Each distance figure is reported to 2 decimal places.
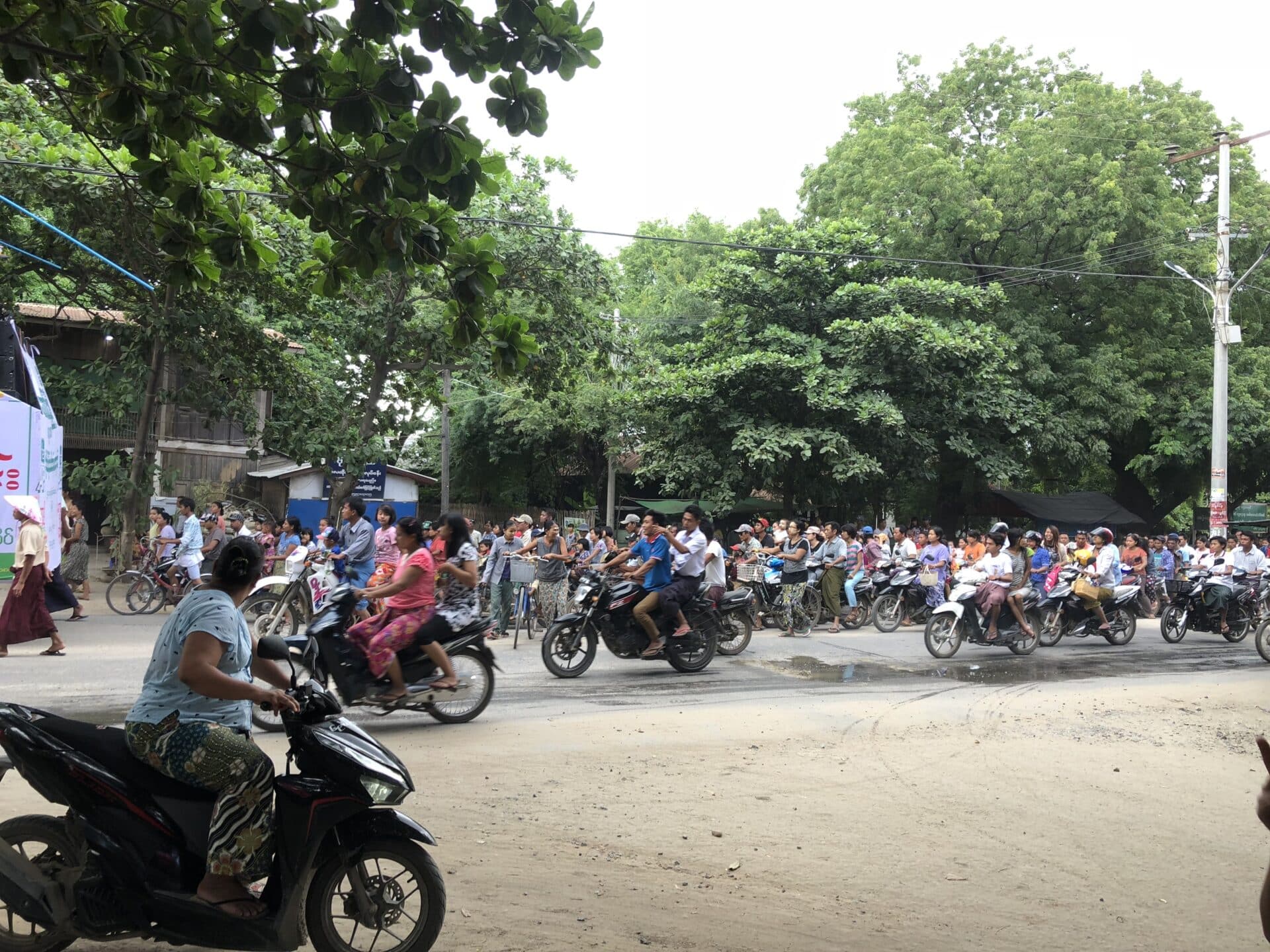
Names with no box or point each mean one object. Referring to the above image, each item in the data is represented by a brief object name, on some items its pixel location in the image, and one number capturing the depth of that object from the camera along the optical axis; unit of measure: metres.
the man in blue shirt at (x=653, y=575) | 10.94
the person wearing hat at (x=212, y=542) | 16.64
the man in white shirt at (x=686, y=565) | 11.06
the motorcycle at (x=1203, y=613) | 15.67
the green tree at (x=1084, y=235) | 26.88
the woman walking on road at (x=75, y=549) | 16.45
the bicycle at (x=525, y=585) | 14.52
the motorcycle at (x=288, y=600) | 11.50
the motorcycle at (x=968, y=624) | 13.30
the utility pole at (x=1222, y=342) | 21.36
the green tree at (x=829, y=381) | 24.06
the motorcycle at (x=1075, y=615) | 14.56
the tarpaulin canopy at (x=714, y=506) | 28.14
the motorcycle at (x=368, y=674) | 7.70
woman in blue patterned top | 3.57
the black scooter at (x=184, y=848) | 3.56
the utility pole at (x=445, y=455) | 28.75
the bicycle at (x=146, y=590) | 16.12
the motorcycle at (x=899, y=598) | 16.52
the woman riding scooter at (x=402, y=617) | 7.80
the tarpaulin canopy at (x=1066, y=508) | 31.97
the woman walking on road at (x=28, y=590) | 10.27
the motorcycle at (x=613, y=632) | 10.81
